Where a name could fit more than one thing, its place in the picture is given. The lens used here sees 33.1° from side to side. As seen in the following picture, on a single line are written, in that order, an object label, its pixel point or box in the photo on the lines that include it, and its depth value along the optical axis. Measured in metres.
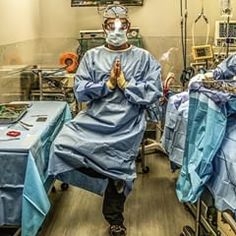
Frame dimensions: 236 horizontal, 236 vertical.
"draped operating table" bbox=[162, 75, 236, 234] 1.61
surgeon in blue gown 2.58
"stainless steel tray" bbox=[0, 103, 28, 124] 2.73
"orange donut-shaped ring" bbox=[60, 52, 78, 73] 4.54
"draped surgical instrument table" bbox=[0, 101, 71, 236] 2.16
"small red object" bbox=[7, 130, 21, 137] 2.38
